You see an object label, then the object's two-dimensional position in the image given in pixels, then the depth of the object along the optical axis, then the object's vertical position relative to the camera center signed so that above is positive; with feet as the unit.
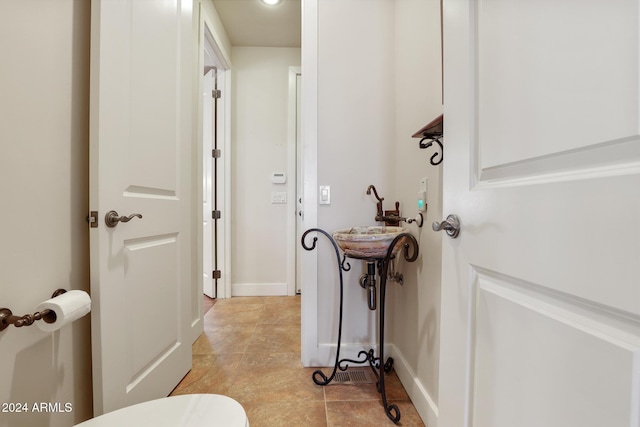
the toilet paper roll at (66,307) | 2.39 -0.91
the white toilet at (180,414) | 2.14 -1.73
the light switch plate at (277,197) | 9.45 +0.58
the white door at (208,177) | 8.94 +1.24
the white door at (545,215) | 1.14 -0.01
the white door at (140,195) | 3.03 +0.25
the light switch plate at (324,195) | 5.18 +0.36
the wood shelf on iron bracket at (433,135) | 3.29 +1.09
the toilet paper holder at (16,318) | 2.25 -0.93
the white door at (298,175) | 9.37 +1.39
